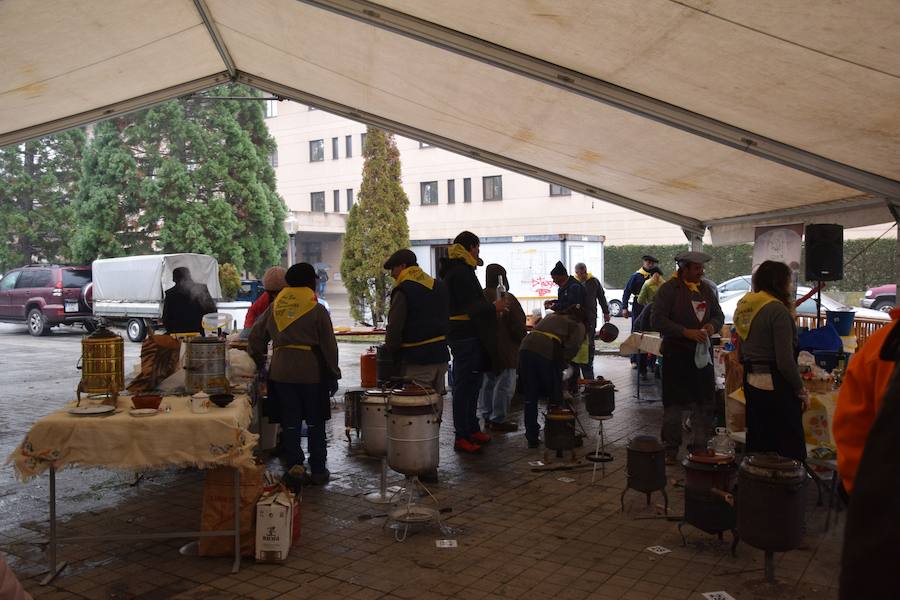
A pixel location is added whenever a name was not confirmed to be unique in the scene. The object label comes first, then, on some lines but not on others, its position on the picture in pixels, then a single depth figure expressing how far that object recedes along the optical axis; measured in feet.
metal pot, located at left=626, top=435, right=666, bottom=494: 17.92
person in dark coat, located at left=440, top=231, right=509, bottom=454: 24.68
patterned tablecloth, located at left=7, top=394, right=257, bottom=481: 14.10
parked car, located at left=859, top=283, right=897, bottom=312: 78.75
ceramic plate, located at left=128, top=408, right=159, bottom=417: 14.73
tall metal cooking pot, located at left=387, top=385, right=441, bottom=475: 16.51
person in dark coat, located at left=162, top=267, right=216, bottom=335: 30.50
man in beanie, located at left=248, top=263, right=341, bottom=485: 19.88
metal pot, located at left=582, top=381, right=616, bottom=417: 21.16
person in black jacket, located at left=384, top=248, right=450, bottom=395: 21.44
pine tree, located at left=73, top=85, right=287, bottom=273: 92.73
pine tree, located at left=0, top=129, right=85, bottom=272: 106.93
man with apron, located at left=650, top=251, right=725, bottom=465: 21.88
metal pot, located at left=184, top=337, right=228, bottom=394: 17.13
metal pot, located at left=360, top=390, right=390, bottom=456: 18.44
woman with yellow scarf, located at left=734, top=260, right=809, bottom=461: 17.63
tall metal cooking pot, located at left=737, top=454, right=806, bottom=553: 13.25
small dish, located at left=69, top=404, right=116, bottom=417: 14.67
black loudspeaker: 25.77
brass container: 16.61
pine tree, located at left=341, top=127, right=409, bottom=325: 77.36
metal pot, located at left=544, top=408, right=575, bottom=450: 22.97
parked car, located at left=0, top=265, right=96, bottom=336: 73.87
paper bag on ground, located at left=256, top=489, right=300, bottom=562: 15.35
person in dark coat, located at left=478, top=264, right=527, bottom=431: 27.12
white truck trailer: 67.92
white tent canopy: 16.56
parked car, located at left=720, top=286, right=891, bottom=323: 52.71
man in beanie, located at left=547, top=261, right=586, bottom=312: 33.42
